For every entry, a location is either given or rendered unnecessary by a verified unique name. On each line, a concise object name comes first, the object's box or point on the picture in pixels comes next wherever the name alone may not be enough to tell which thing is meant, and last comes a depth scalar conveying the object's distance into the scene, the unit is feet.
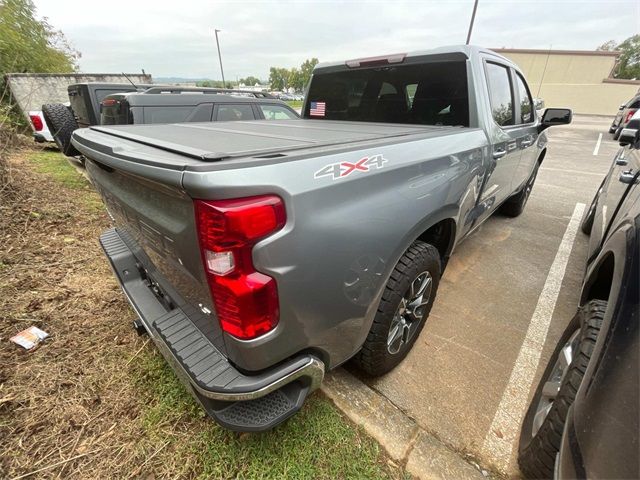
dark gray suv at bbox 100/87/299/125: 14.48
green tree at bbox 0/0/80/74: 33.45
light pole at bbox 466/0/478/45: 45.39
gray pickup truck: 3.50
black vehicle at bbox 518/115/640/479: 2.86
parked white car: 25.07
